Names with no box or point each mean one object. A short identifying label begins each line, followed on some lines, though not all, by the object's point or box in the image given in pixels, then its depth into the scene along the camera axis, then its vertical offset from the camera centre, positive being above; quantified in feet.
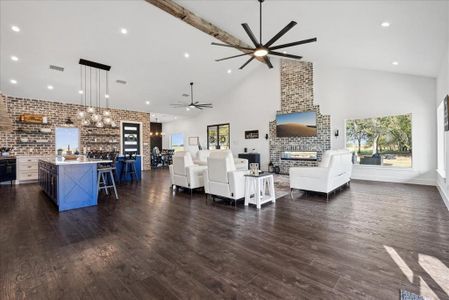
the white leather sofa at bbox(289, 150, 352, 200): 15.44 -2.02
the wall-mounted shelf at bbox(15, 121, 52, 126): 24.30 +3.30
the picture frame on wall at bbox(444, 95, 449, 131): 13.06 +2.28
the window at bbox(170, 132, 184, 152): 47.46 +2.05
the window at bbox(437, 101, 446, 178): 17.49 +0.59
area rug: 17.62 -3.64
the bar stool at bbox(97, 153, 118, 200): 16.41 -1.56
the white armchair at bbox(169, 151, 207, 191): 17.56 -1.87
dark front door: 33.57 +2.03
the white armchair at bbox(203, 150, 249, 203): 13.99 -1.85
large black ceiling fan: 11.72 +6.42
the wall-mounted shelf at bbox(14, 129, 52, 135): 24.16 +2.28
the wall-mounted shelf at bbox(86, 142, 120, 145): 29.79 +1.08
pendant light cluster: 21.01 +7.70
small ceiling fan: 31.80 +7.79
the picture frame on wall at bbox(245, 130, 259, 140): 33.28 +2.47
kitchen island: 13.35 -2.24
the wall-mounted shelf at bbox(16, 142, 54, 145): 24.29 +0.92
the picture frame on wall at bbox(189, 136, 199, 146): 42.22 +1.96
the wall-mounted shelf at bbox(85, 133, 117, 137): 29.56 +2.36
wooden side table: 13.71 -2.78
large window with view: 21.62 +0.90
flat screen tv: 27.61 +3.41
